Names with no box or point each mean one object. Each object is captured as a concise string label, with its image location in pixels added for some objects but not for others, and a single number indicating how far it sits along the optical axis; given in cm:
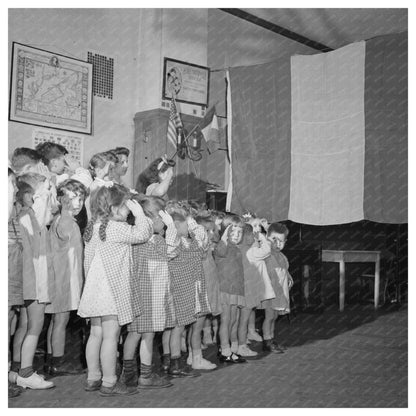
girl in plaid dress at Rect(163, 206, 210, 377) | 262
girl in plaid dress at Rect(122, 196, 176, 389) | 237
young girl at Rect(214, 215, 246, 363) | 303
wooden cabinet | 408
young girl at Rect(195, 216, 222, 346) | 295
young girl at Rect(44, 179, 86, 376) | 251
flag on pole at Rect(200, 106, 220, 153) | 433
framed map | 342
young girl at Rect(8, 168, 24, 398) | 216
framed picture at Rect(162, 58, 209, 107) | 412
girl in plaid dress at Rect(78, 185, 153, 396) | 221
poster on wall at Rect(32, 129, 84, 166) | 356
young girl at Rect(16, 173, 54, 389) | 228
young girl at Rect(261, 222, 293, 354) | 334
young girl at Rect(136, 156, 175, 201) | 304
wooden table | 519
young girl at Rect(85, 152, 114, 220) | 283
